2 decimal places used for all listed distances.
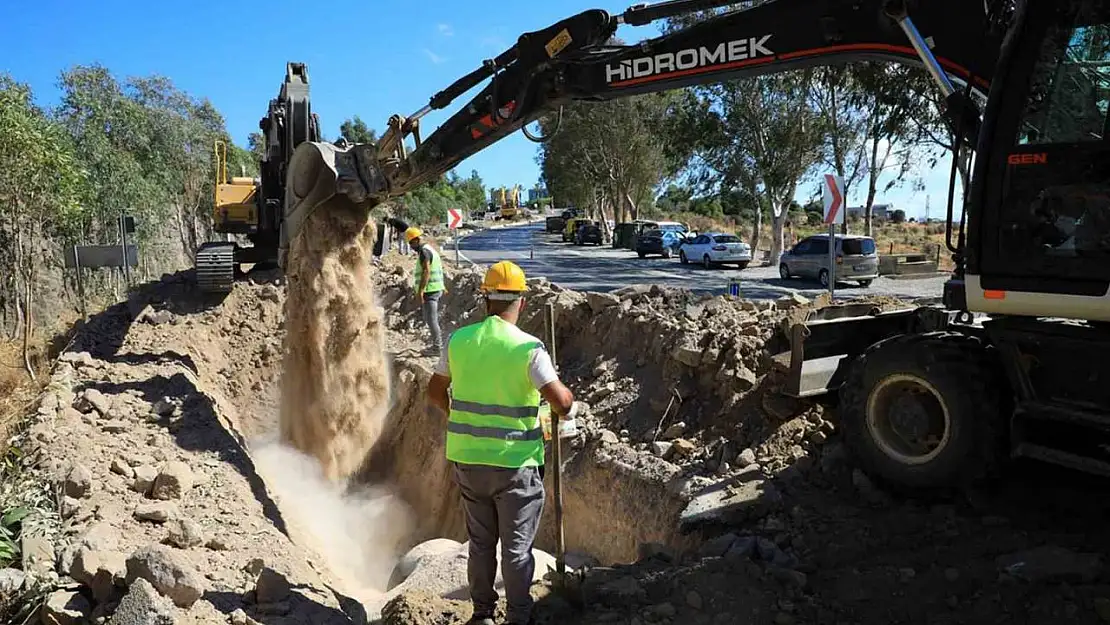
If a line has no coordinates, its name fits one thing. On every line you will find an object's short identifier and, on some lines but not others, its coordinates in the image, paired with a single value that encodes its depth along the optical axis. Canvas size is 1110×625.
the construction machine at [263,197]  10.17
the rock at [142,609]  3.87
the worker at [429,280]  10.57
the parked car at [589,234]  48.66
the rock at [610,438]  7.37
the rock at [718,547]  4.59
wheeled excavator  3.77
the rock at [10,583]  4.15
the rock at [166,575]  4.11
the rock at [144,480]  5.91
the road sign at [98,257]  11.84
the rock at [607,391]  8.04
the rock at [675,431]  6.92
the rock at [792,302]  7.83
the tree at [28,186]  11.18
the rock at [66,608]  4.05
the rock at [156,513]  5.38
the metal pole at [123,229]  12.64
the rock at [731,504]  5.14
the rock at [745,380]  6.61
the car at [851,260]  20.42
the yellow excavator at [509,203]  95.39
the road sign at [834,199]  11.55
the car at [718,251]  28.86
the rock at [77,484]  5.48
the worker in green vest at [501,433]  3.68
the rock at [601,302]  9.02
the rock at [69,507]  5.21
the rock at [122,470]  6.06
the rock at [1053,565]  3.59
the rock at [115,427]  6.91
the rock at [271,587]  4.58
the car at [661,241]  35.72
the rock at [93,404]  7.15
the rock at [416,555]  6.50
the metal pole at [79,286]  11.79
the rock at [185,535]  5.07
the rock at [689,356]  7.20
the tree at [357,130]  51.46
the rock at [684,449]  6.64
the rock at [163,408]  7.64
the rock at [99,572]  4.23
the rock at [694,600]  3.85
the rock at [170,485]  5.92
